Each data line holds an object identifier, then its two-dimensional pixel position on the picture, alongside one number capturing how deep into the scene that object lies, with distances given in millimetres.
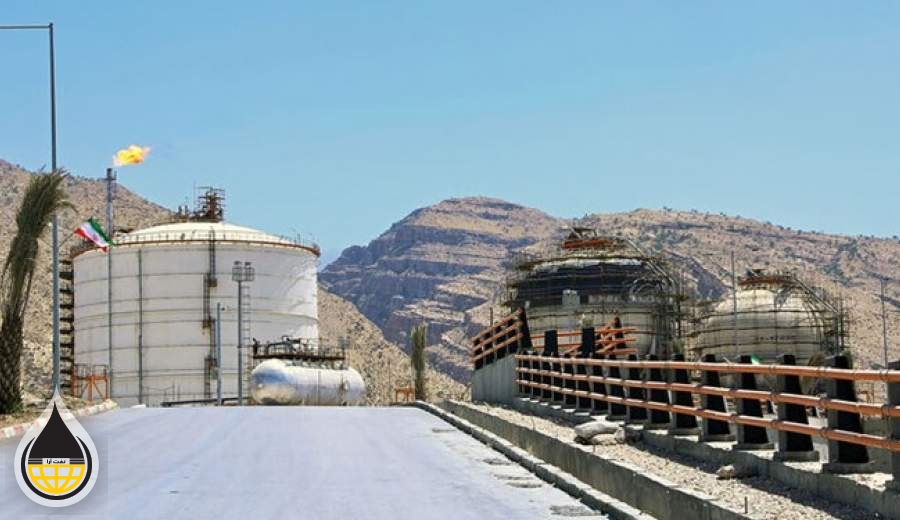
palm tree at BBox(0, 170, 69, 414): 29328
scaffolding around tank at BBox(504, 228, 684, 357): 60688
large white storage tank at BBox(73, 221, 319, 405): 69000
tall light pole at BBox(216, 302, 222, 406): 64812
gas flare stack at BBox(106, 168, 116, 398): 69625
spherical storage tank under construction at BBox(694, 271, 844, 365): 62625
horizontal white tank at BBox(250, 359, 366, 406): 61906
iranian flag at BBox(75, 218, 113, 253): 47500
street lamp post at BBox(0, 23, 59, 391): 34656
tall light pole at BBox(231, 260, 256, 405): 69581
